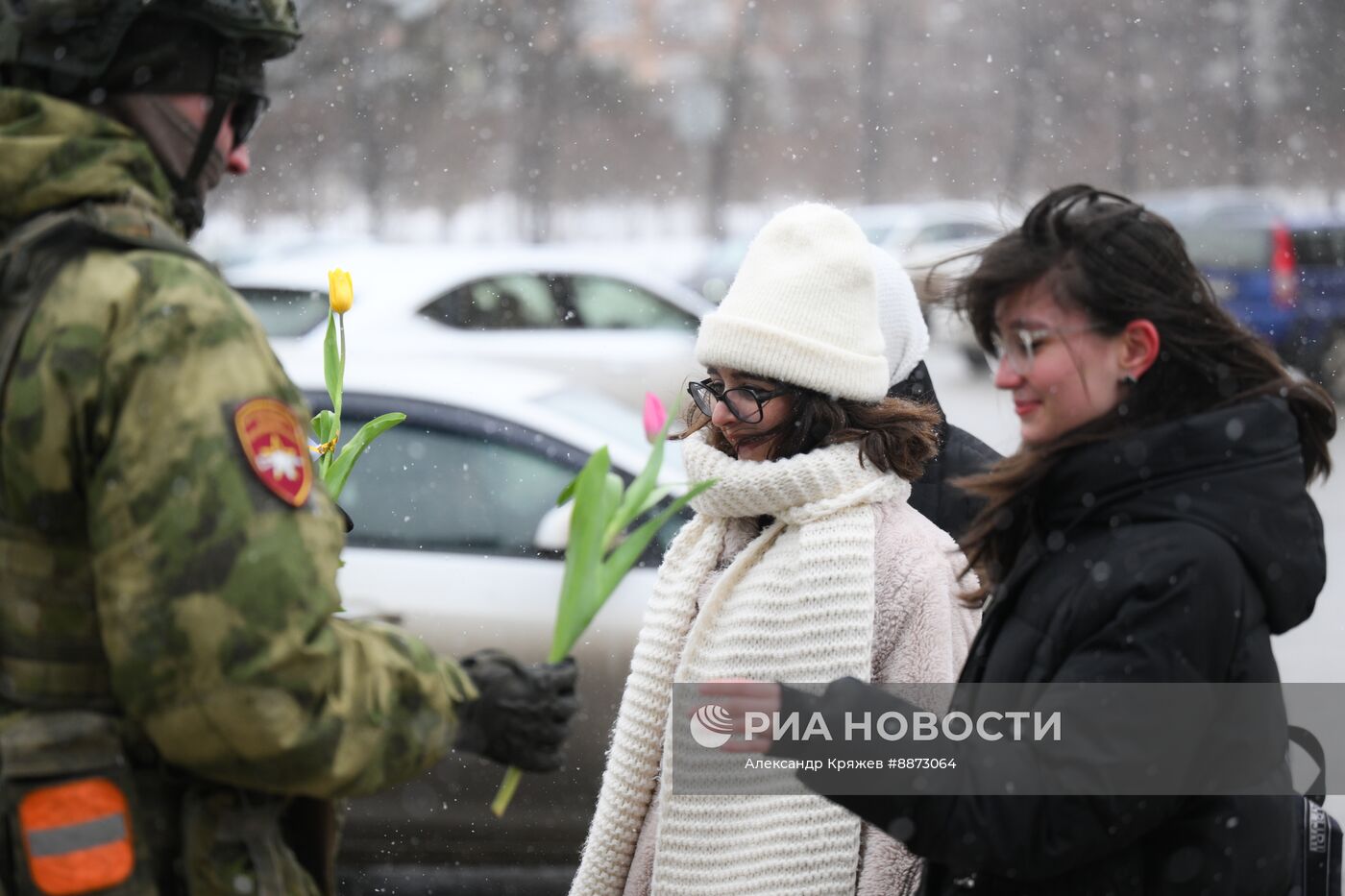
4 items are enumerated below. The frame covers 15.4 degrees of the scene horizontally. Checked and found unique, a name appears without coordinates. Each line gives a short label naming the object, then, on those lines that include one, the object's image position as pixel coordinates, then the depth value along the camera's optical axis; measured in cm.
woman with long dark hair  515
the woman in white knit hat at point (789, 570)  557
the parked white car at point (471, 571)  683
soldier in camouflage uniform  499
